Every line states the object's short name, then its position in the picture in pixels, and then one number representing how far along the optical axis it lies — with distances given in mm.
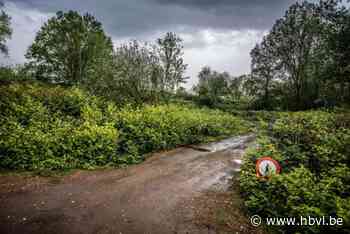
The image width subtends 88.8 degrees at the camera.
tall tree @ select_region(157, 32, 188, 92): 15289
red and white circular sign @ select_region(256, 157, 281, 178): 3746
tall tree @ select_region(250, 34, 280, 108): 24609
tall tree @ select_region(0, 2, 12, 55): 18219
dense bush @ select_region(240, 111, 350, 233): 3008
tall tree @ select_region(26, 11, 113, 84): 20484
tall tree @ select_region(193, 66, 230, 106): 26928
